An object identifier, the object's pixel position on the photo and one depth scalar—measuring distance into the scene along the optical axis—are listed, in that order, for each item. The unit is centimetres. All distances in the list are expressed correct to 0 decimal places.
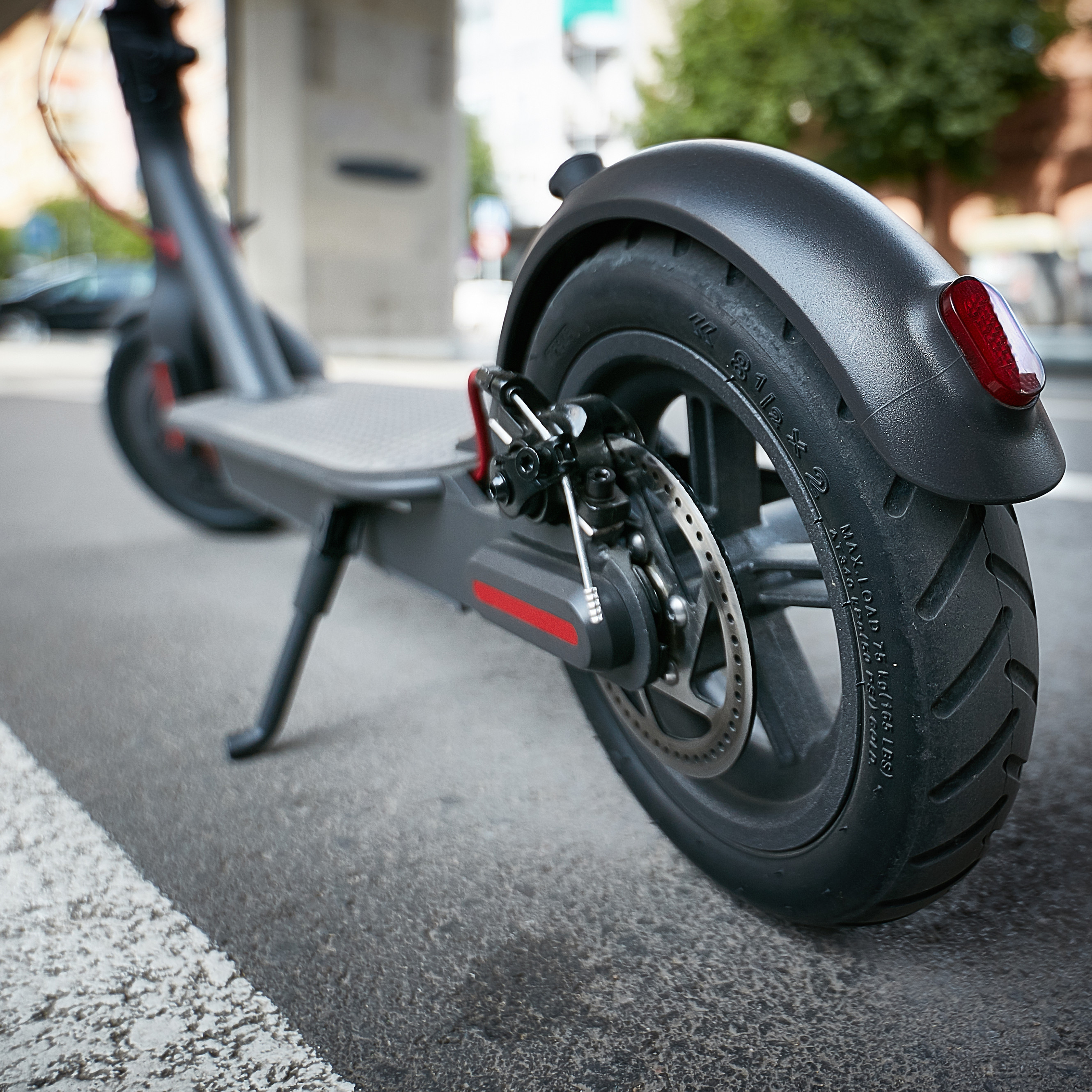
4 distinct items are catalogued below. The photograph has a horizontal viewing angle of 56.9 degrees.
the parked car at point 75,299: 1788
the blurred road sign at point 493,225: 2347
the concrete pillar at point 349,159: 1180
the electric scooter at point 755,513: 98
